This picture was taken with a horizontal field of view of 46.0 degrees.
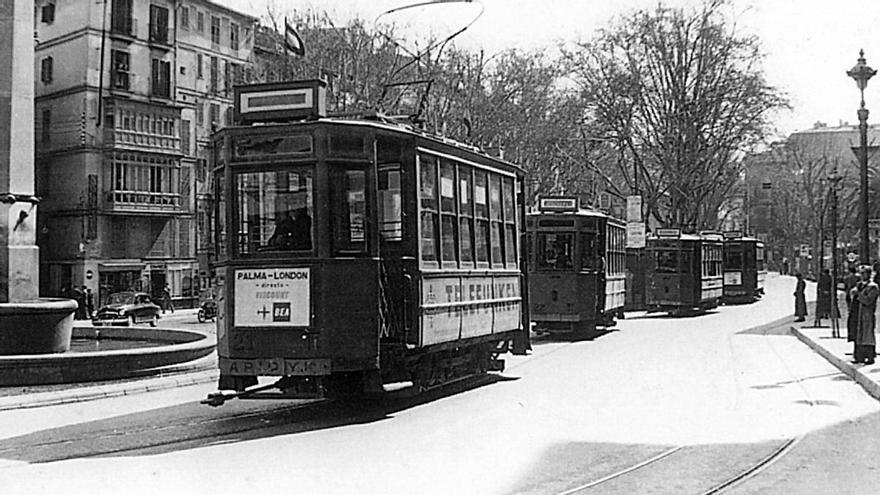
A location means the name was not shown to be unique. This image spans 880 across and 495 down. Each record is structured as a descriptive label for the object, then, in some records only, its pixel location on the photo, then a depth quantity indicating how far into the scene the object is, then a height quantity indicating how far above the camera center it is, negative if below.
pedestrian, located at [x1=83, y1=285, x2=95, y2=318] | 41.31 -1.14
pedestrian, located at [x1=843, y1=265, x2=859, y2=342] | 18.35 -0.93
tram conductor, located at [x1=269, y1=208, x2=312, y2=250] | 11.28 +0.46
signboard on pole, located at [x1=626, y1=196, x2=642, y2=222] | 36.66 +2.21
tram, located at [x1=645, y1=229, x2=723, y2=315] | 36.41 -0.05
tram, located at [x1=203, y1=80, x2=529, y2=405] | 11.19 +0.30
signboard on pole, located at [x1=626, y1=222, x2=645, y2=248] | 34.50 +1.20
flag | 29.45 +6.88
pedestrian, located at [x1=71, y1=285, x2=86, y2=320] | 38.94 -0.93
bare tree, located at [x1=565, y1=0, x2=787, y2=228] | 47.09 +8.09
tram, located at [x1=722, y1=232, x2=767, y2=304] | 46.06 +0.04
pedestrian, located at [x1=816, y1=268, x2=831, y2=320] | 28.01 -0.72
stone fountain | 15.44 +0.42
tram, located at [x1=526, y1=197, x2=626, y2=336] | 24.20 +0.19
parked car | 37.38 -1.26
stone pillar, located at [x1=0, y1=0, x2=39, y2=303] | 15.97 +1.91
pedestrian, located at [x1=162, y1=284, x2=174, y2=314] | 50.22 -1.19
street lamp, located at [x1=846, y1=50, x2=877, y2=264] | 20.16 +2.88
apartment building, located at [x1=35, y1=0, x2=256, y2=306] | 50.50 +6.36
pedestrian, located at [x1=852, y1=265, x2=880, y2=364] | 16.56 -0.79
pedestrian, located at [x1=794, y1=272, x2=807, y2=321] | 31.12 -1.05
